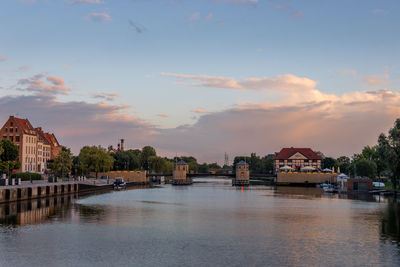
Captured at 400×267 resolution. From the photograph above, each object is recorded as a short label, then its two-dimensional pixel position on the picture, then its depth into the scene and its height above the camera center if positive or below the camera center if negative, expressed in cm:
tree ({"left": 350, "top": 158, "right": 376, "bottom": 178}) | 15500 -17
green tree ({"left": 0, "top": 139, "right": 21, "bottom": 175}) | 10731 +336
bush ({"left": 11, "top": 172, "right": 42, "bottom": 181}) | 10474 -244
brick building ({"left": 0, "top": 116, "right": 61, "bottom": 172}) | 14138 +800
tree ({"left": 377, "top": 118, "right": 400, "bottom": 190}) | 9781 +403
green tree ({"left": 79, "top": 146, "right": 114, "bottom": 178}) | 16338 +266
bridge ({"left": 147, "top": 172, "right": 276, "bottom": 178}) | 19132 -352
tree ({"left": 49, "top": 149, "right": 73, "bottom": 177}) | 12838 +115
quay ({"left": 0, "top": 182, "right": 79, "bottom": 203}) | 7700 -515
